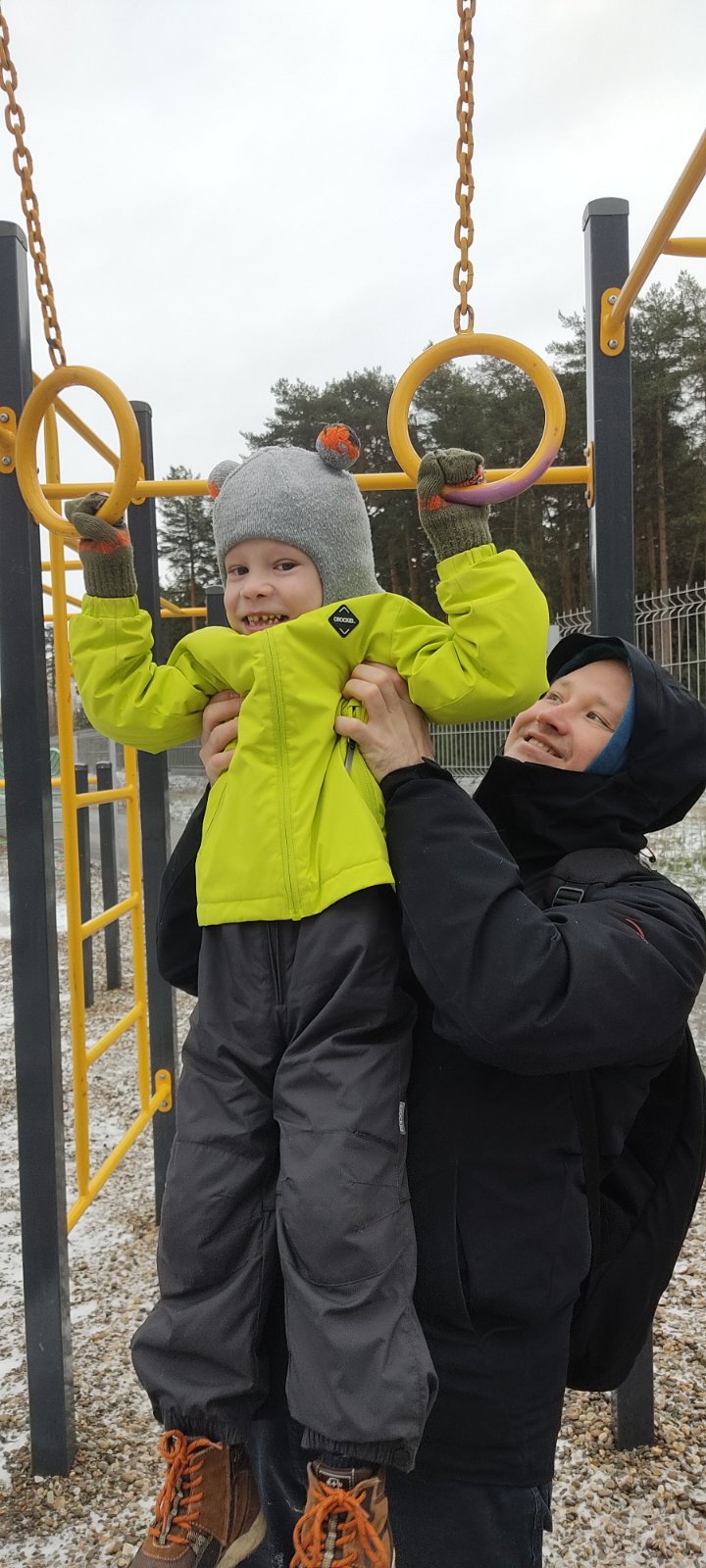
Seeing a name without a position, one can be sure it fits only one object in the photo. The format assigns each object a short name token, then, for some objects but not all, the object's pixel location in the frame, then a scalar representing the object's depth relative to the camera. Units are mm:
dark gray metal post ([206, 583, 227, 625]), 3656
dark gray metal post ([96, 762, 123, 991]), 6797
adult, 1122
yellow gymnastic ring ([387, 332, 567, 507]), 1450
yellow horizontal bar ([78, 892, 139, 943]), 2705
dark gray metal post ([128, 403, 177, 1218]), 3117
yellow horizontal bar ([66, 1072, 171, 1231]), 2432
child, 1145
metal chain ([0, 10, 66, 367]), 1781
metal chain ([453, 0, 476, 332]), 1671
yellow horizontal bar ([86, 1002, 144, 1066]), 2756
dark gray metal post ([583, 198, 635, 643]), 2092
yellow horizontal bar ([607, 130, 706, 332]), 1447
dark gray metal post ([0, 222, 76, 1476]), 2084
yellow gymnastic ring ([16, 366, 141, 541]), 1475
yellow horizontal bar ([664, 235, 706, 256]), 1723
